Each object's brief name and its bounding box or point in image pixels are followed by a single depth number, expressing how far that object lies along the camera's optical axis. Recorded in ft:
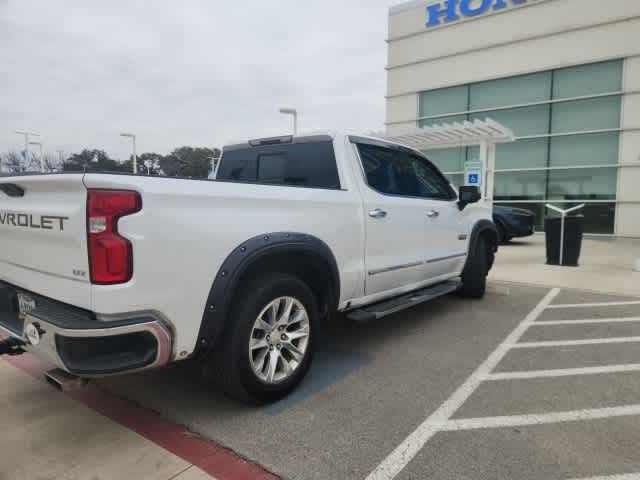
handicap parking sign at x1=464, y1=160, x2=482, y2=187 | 35.53
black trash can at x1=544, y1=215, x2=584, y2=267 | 27.40
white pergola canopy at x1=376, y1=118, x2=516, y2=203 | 35.83
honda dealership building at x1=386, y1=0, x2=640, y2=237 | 45.80
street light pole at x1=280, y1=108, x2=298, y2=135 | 44.57
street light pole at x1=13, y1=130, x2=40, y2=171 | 59.10
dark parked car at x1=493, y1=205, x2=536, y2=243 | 39.68
